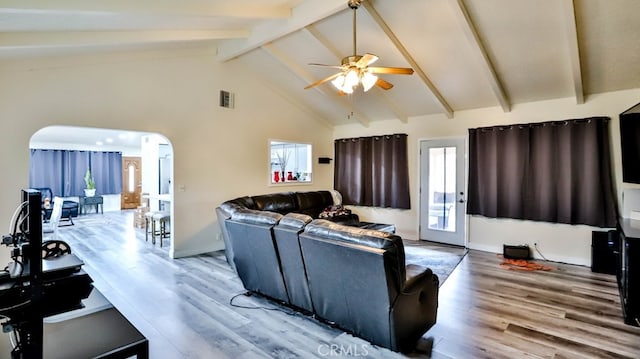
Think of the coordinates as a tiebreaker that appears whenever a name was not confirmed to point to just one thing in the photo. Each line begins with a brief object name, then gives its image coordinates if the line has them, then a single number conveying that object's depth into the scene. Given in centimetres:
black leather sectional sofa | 239
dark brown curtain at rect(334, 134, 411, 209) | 686
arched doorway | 769
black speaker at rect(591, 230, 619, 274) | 451
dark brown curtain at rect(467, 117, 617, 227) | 467
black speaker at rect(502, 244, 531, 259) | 530
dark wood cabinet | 297
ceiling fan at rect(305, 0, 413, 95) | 332
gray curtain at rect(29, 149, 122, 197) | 984
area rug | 472
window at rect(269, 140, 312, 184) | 721
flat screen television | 413
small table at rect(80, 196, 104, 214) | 1005
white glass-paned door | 618
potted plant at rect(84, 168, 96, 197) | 1039
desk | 122
